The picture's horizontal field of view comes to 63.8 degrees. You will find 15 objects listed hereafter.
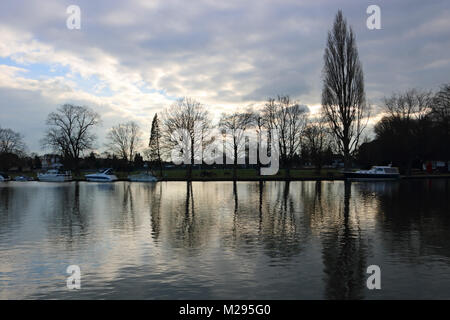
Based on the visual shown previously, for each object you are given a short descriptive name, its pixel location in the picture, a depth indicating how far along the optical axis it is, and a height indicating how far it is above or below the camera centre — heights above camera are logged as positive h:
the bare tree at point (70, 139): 68.81 +5.66
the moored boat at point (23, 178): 64.29 -1.59
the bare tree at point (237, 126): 62.25 +7.07
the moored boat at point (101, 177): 55.06 -1.37
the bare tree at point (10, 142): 93.94 +7.31
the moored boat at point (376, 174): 52.78 -1.35
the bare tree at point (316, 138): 71.88 +5.75
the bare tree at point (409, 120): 62.47 +8.04
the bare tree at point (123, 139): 81.12 +6.48
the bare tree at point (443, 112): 60.91 +9.05
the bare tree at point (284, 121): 64.94 +8.15
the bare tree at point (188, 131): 58.19 +5.91
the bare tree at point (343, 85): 50.41 +11.29
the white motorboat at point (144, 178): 55.38 -1.60
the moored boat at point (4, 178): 65.75 -1.60
